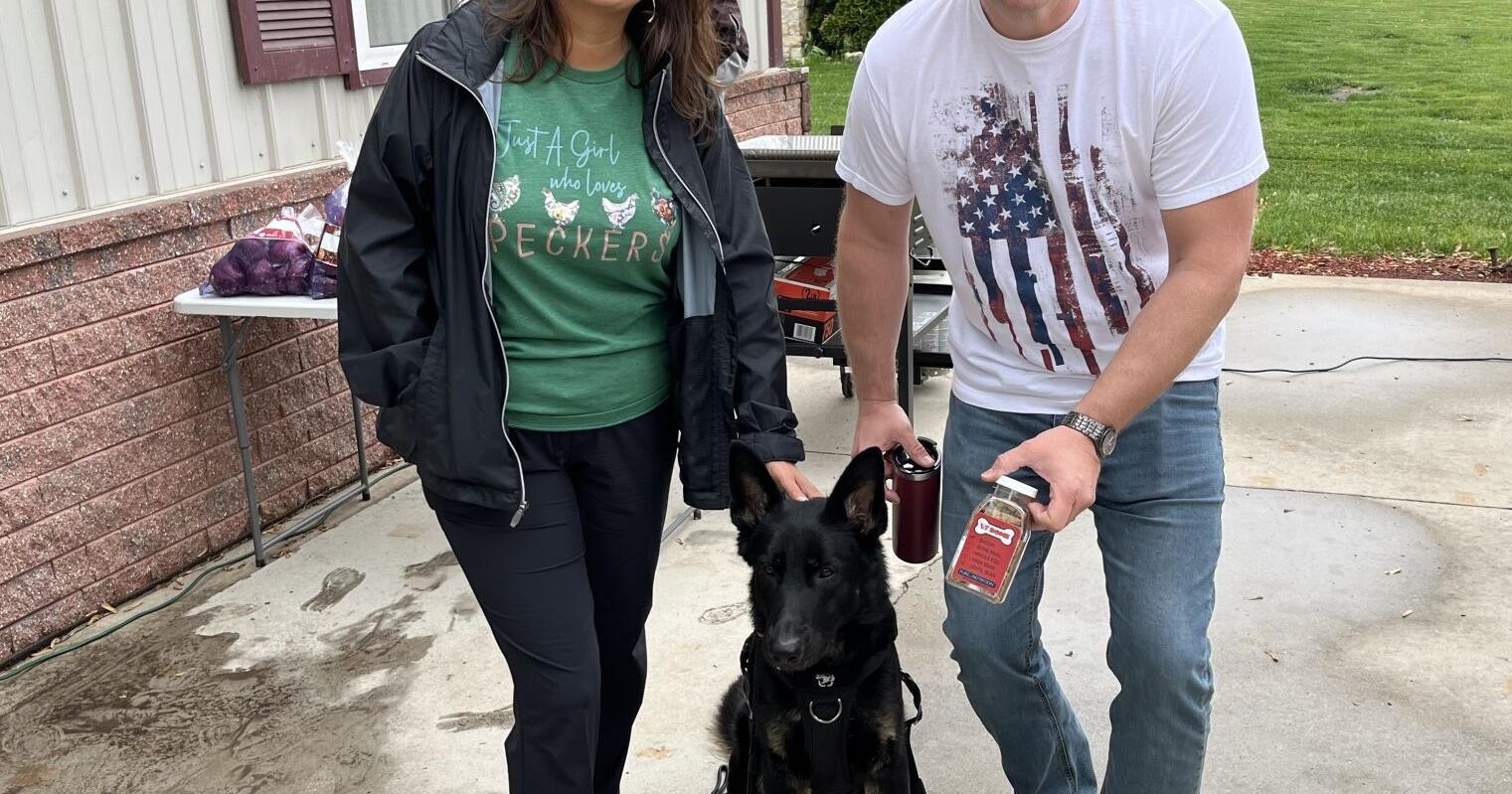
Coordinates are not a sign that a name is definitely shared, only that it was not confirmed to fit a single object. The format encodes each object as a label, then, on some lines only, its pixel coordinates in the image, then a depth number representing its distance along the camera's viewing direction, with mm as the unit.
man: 2318
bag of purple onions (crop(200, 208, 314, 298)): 4527
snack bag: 4363
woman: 2484
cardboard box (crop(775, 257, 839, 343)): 5496
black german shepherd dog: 2727
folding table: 4402
